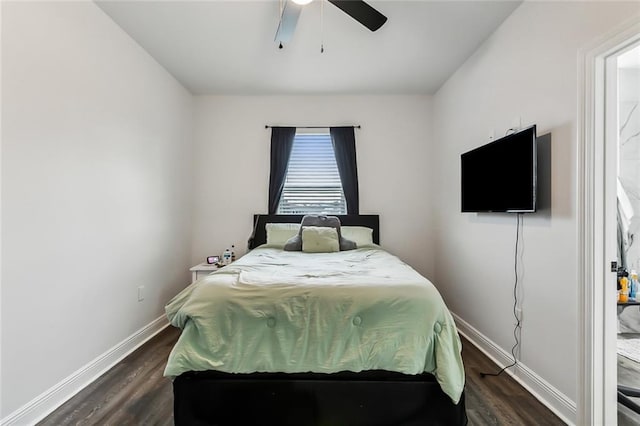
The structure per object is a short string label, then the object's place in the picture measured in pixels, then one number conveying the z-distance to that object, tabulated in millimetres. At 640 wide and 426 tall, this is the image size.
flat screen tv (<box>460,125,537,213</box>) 1949
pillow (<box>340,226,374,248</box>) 3382
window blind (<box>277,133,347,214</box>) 3908
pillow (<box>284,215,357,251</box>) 3137
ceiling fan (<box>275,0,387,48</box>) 1754
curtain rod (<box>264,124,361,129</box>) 3845
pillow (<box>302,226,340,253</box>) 3037
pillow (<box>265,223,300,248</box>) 3395
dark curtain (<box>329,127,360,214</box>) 3805
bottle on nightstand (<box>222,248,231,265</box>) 3539
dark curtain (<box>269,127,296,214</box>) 3814
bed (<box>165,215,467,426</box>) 1564
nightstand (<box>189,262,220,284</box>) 3252
